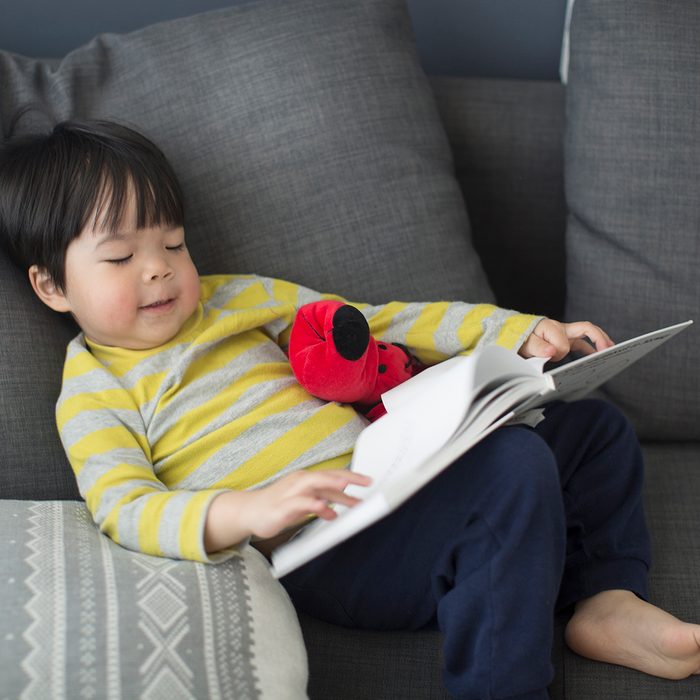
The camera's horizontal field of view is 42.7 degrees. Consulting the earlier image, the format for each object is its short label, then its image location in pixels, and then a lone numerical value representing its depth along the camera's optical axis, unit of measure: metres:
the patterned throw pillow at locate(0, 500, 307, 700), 0.76
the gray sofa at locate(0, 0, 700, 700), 1.29
